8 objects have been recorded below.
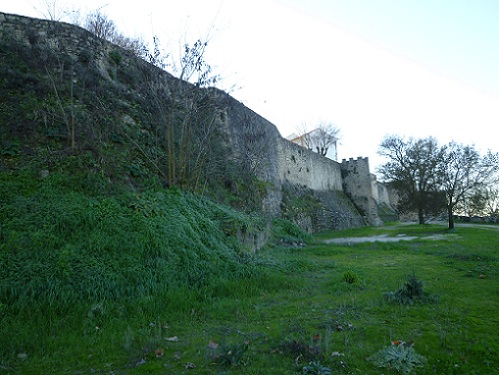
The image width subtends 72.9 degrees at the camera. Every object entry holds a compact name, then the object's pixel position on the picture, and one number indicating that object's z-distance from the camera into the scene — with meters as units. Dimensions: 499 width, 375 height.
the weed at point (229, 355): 2.92
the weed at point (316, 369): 2.69
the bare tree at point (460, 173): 16.84
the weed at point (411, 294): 4.52
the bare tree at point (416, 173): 19.21
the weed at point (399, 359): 2.75
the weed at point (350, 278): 5.83
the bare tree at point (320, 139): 46.38
